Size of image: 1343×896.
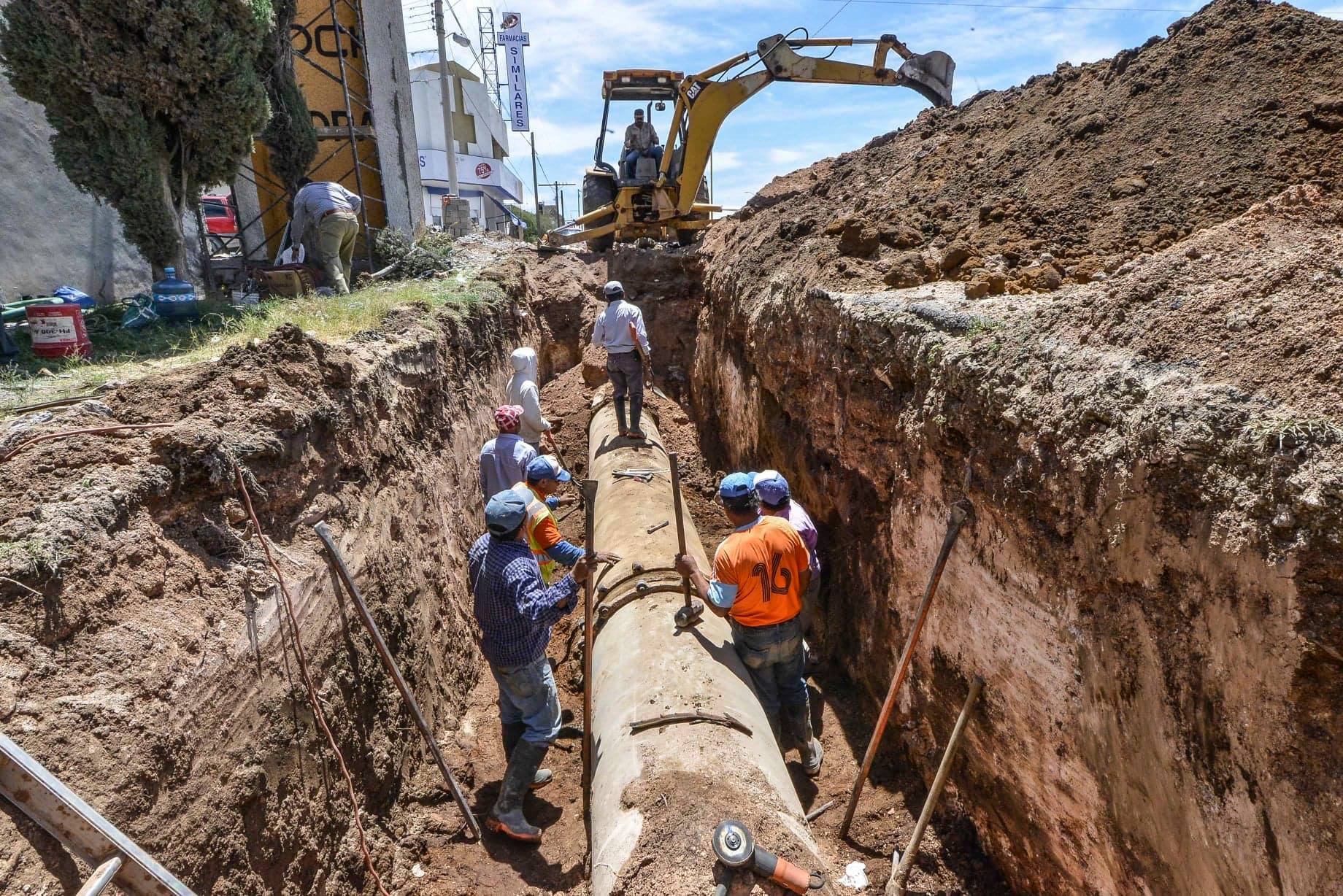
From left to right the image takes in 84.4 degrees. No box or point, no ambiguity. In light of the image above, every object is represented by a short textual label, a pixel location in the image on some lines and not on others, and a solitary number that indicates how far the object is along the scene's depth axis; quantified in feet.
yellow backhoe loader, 36.52
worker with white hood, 24.43
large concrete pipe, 10.05
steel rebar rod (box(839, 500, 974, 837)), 11.71
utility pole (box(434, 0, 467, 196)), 67.92
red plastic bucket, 18.01
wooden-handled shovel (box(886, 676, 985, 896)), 11.49
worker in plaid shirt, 13.93
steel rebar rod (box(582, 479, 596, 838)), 13.94
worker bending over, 29.58
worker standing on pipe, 26.48
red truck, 69.40
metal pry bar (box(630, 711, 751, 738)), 12.42
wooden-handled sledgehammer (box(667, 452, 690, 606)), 15.24
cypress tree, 23.13
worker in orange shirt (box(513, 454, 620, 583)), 15.87
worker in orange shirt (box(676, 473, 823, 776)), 14.05
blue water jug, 24.25
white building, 111.24
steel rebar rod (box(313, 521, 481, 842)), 12.98
